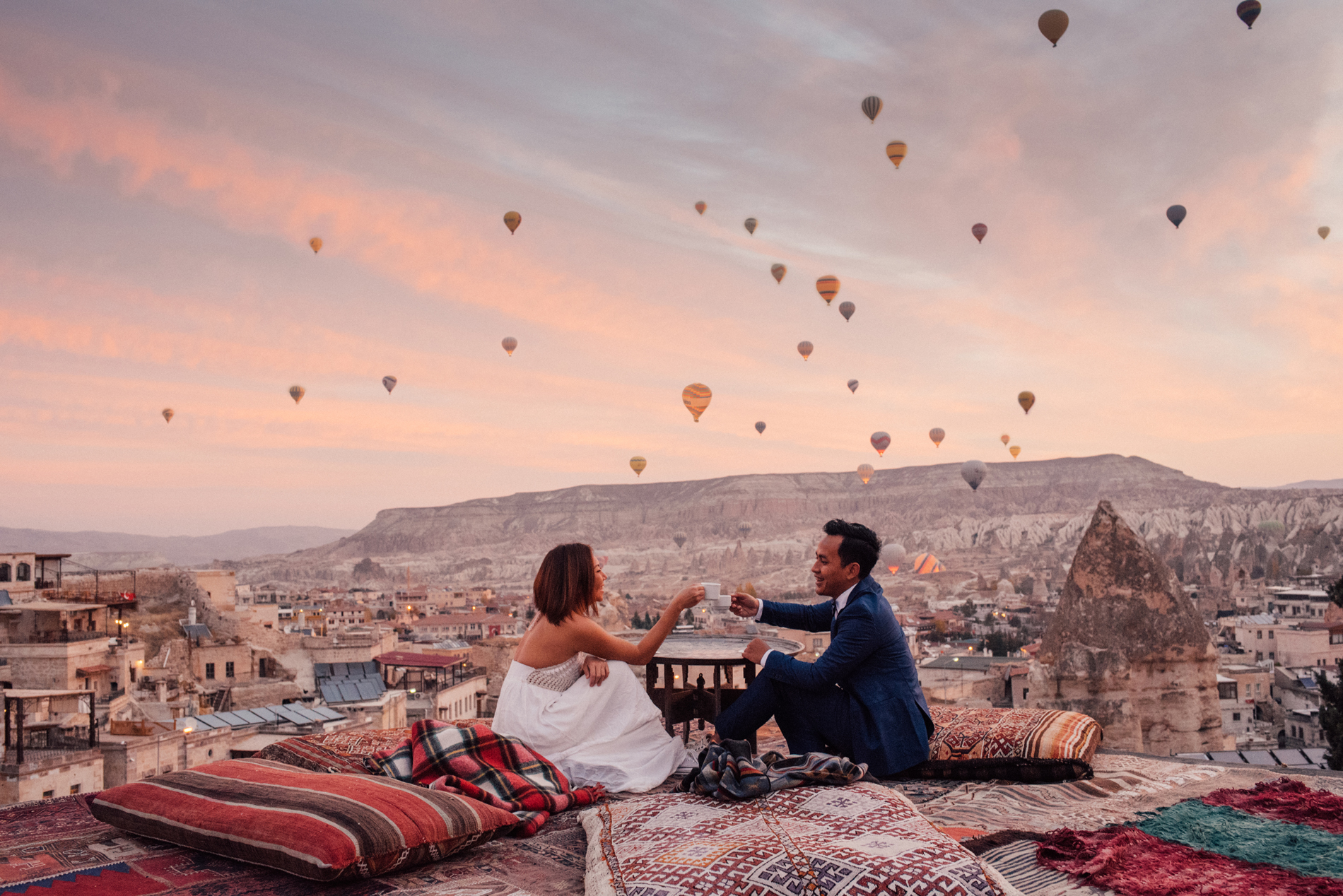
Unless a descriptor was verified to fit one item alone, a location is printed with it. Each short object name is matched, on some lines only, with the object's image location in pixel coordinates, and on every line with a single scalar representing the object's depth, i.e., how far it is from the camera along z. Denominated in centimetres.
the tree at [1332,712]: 1490
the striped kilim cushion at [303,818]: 249
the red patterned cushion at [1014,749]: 380
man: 348
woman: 365
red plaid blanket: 316
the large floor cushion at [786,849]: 221
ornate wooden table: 427
